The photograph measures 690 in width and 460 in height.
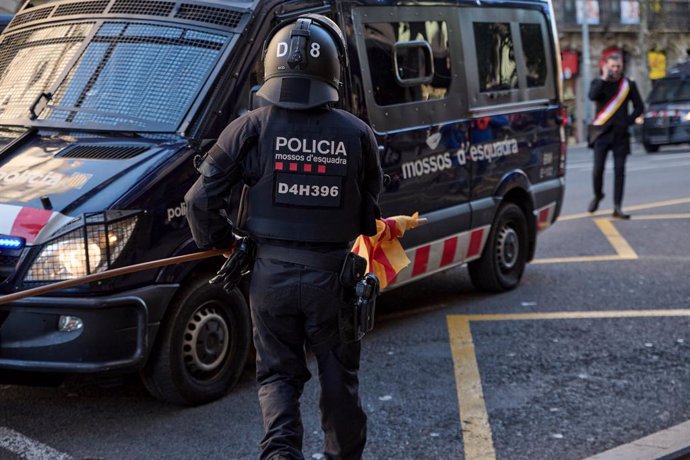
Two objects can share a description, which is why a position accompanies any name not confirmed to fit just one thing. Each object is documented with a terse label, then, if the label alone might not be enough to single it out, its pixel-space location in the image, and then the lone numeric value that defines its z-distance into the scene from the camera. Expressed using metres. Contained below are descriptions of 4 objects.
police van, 4.73
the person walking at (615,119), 11.89
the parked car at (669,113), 25.81
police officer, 3.77
